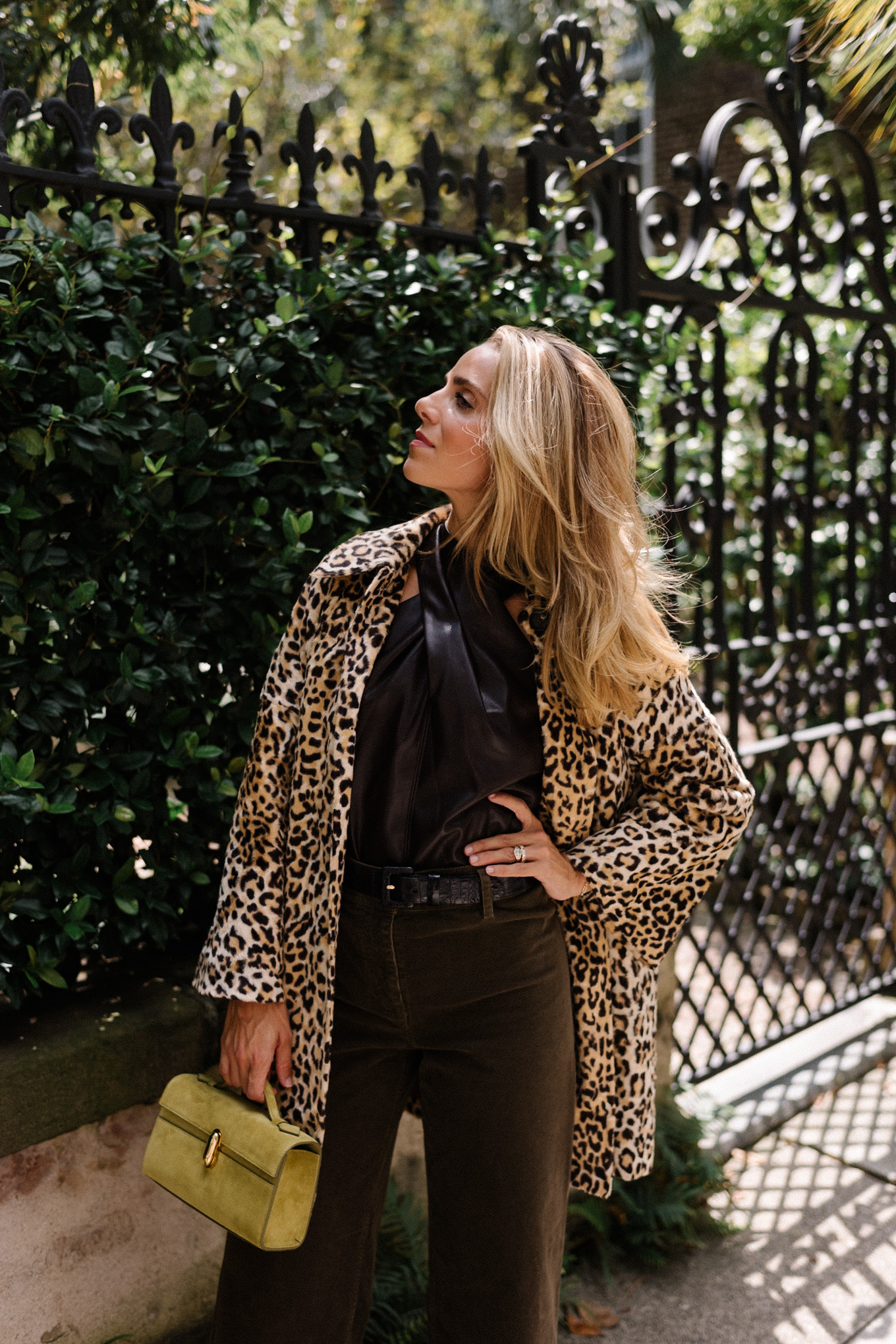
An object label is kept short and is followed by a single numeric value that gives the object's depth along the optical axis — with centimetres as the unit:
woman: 185
